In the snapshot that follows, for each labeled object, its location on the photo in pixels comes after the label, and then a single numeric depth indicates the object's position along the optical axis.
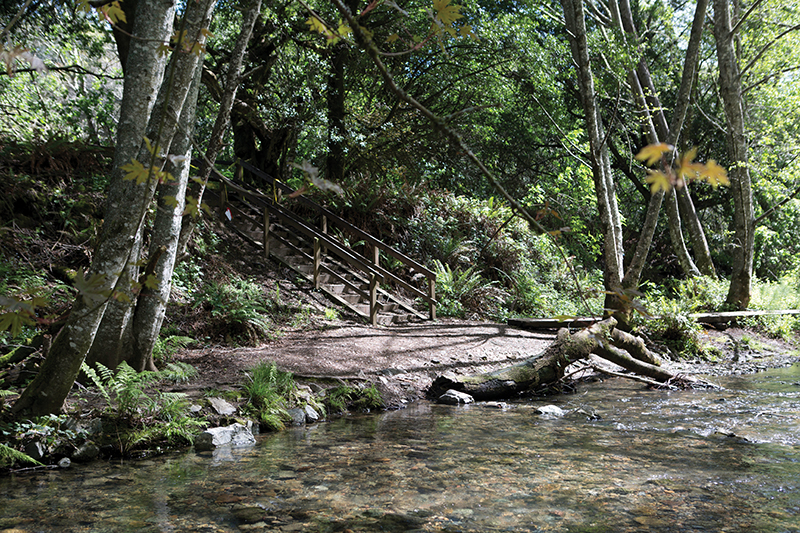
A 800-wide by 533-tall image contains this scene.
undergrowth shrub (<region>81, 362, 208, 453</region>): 4.91
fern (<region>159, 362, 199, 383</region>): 5.94
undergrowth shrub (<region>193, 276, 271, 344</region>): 8.55
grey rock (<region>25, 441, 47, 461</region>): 4.36
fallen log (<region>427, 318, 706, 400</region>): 7.43
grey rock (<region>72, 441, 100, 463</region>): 4.55
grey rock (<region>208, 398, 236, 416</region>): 5.63
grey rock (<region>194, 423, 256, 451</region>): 5.10
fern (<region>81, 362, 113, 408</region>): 4.96
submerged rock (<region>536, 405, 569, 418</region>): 6.43
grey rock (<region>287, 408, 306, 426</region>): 6.08
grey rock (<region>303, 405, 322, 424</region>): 6.21
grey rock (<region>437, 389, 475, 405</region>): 7.16
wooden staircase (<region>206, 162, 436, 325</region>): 11.33
